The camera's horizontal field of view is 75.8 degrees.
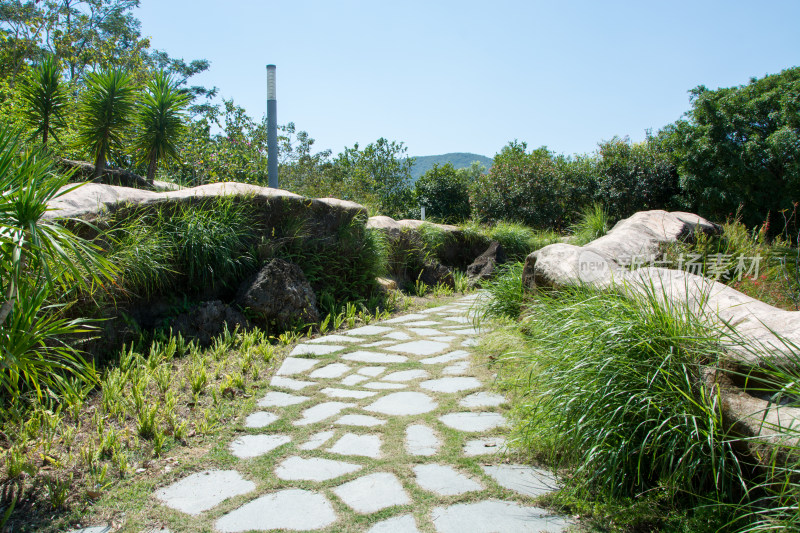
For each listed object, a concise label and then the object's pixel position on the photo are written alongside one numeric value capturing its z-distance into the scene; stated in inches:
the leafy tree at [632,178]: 588.7
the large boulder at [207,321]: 182.2
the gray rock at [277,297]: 201.0
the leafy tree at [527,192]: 563.5
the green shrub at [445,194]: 677.9
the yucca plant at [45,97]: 233.9
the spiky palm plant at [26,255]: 83.0
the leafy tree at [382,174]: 745.6
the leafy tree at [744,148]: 545.0
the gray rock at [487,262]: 363.3
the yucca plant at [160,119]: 269.3
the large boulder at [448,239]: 334.0
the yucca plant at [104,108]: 243.0
